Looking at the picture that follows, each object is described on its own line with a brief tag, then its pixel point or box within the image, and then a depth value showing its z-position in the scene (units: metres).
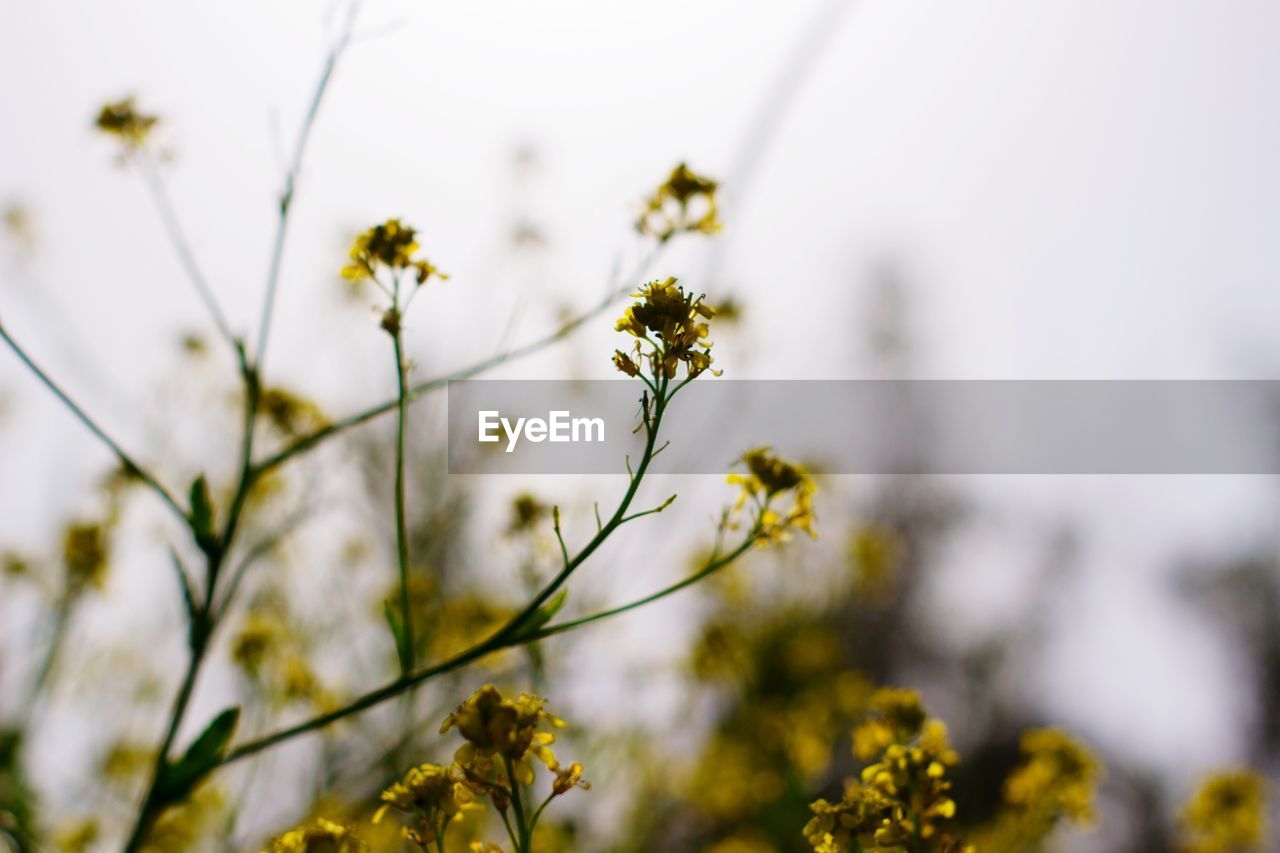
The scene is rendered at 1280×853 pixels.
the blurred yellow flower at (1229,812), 0.89
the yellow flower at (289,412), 0.67
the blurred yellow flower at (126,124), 0.57
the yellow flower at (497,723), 0.45
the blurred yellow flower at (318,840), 0.45
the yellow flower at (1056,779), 0.65
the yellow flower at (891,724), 0.53
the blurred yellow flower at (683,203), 0.57
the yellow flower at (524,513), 0.68
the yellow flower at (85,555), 0.70
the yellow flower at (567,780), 0.47
